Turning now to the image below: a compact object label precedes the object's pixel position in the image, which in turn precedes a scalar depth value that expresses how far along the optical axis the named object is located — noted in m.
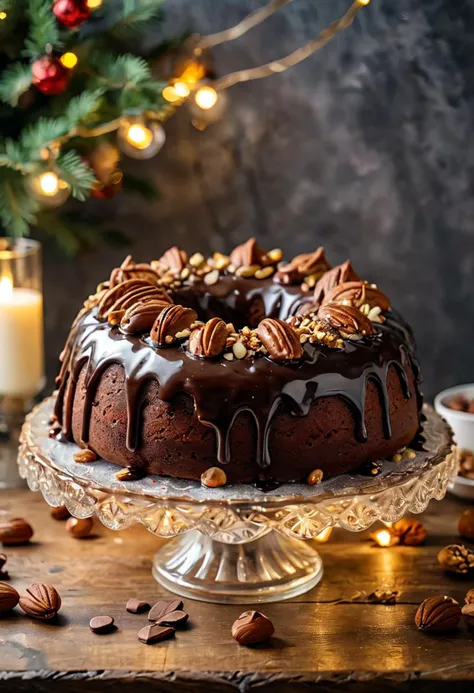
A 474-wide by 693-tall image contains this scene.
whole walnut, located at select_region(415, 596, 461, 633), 1.11
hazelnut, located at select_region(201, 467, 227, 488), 1.09
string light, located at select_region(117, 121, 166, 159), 1.37
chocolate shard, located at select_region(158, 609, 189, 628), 1.11
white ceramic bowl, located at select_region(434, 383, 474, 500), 1.35
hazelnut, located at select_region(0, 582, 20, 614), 1.13
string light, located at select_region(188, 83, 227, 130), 1.42
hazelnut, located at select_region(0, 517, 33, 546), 1.25
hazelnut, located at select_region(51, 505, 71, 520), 1.31
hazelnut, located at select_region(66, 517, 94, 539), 1.27
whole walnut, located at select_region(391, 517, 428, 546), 1.26
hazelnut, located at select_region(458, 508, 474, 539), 1.27
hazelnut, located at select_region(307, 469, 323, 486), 1.10
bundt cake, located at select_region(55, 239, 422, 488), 1.09
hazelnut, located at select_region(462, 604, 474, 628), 1.11
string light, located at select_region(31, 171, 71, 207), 1.35
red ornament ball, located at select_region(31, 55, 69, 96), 1.27
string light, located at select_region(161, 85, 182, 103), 1.39
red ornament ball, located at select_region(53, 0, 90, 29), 1.23
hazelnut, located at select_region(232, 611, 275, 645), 1.09
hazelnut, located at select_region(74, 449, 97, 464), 1.14
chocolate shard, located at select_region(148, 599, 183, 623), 1.13
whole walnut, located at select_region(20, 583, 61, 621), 1.12
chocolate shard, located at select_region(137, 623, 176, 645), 1.09
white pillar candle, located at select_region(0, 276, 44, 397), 1.42
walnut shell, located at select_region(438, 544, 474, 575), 1.20
